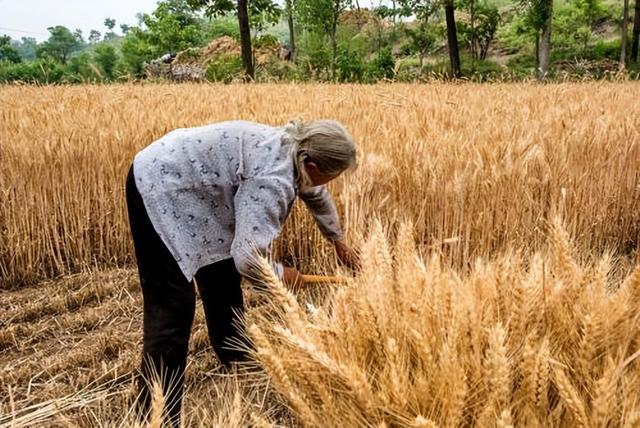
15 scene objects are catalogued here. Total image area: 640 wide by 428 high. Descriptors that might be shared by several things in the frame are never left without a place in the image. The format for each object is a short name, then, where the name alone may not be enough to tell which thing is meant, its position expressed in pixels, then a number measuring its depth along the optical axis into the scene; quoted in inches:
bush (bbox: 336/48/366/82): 743.1
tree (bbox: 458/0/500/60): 911.7
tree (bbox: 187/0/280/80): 584.7
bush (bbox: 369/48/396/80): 777.6
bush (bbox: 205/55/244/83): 713.3
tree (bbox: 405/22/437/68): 872.7
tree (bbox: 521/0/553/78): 584.7
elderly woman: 58.1
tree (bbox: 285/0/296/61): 1130.7
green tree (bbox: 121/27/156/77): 1536.9
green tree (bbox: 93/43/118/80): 1895.9
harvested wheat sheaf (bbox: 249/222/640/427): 31.6
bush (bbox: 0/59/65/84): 1455.8
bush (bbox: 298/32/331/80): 750.2
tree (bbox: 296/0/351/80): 804.6
